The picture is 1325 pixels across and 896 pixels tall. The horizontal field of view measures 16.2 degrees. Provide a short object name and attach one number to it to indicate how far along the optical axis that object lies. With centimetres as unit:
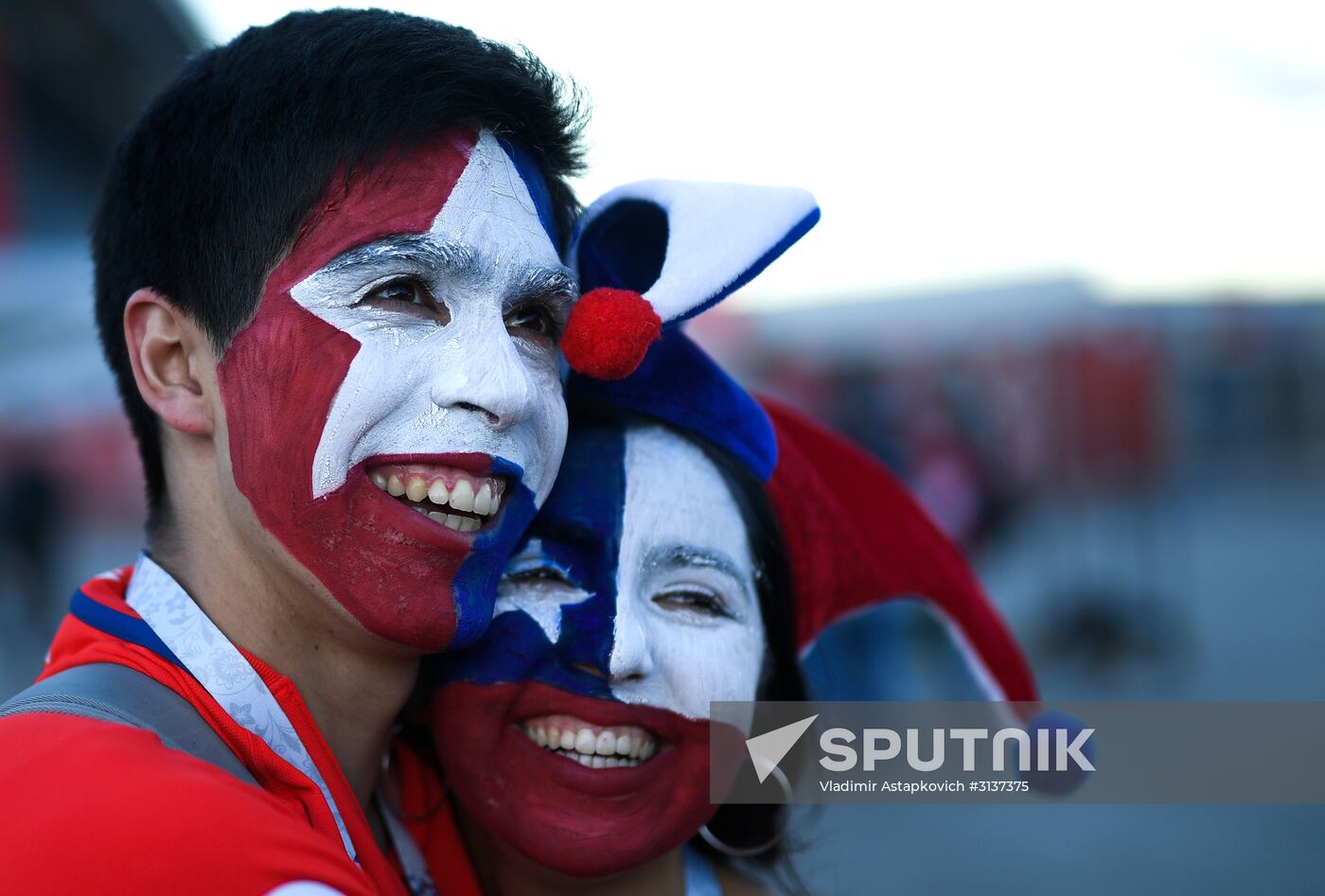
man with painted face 180
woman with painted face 185
